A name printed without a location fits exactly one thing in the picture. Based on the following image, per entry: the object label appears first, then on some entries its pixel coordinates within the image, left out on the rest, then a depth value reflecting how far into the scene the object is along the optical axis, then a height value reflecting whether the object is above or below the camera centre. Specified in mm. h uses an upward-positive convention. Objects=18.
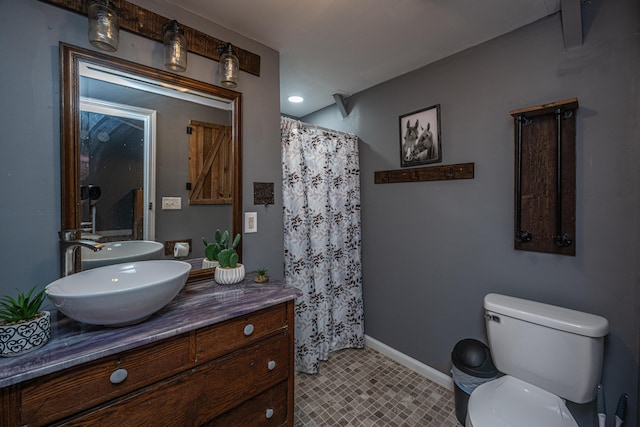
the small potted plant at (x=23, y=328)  787 -350
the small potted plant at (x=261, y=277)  1497 -373
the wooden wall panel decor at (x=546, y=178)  1452 +172
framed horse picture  2012 +550
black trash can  1570 -936
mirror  1174 +298
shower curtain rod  2258 +695
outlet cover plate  1734 -81
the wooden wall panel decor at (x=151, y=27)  1174 +914
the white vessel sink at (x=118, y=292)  845 -292
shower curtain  2117 -241
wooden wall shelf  1868 +269
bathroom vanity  784 -548
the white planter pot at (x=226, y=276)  1448 -352
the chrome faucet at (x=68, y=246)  1117 -149
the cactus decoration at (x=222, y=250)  1452 -225
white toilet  1193 -753
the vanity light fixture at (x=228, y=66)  1516 +803
